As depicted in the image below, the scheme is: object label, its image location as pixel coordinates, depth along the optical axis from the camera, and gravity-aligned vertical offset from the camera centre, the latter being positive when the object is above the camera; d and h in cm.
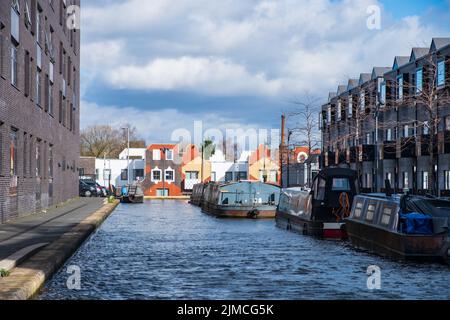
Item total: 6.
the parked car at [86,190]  7319 -69
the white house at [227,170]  9769 +153
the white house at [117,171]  9587 +151
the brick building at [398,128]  4406 +377
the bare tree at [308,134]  5641 +354
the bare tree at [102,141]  12388 +696
